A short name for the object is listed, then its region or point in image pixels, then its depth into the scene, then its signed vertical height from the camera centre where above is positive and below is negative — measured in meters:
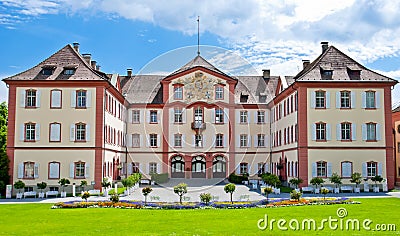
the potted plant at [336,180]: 33.88 -1.61
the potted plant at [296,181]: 34.41 -1.76
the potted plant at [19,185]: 32.44 -1.92
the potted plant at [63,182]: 33.59 -1.79
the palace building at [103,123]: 35.16 +2.32
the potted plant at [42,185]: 32.80 -1.95
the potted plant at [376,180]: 34.16 -1.63
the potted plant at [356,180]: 34.12 -1.62
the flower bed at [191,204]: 23.05 -2.28
